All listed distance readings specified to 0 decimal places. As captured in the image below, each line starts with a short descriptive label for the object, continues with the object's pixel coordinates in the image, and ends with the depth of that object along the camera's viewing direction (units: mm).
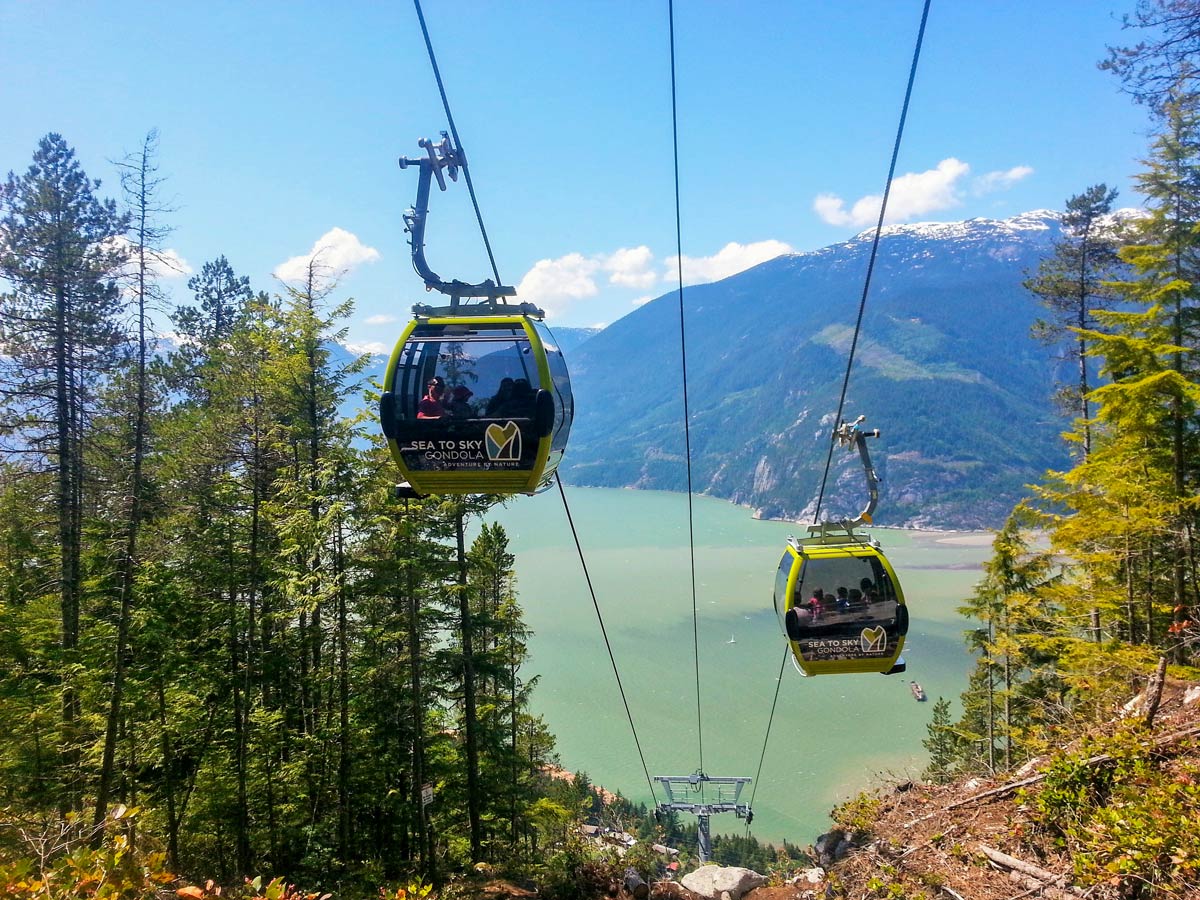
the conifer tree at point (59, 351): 9680
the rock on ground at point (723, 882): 8703
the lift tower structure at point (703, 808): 13633
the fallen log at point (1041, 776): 4754
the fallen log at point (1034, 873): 4191
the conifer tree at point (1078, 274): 13172
